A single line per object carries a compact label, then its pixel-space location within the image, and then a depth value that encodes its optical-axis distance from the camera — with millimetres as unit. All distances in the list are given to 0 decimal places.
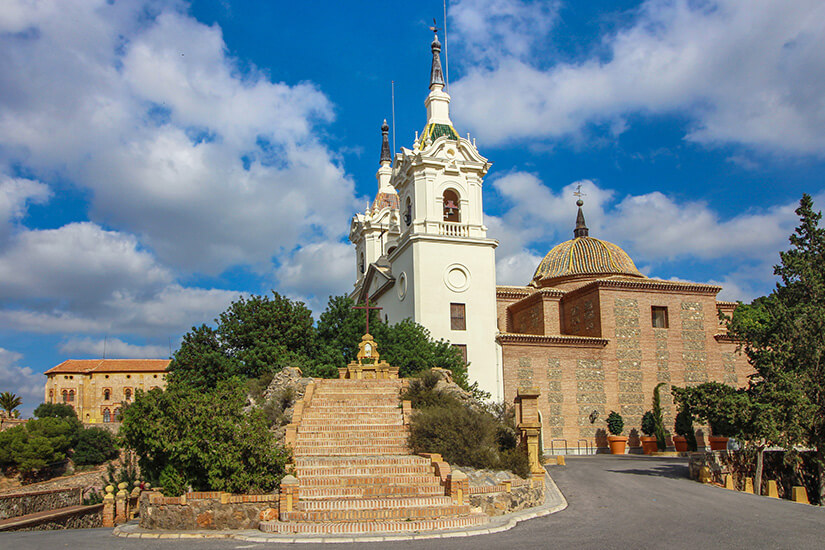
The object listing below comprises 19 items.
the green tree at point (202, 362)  27562
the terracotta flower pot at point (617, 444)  31094
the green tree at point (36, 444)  45750
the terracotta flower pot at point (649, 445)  30844
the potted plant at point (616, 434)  31109
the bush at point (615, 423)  31641
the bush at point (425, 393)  17562
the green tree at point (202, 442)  12320
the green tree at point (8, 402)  72812
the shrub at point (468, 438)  14289
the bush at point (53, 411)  60706
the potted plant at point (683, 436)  30219
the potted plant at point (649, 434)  30844
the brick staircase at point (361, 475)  11125
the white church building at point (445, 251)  31969
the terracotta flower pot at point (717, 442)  26652
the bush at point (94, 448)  49969
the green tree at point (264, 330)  27844
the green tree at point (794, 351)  17562
